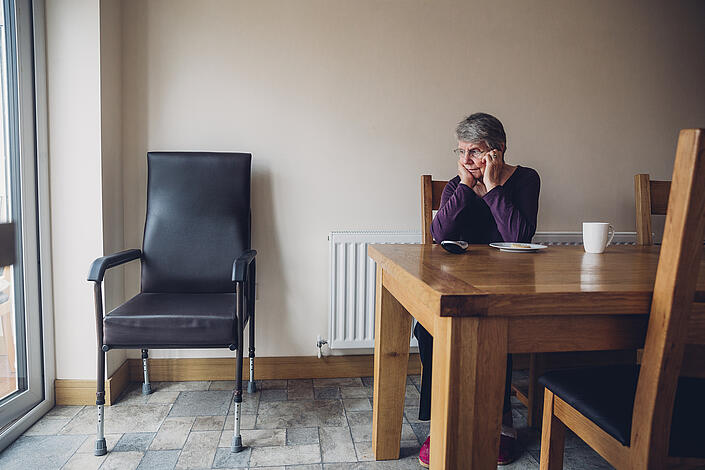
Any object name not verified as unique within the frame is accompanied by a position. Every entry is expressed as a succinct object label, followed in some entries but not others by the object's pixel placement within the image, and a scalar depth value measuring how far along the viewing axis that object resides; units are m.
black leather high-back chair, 2.09
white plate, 1.54
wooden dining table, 0.89
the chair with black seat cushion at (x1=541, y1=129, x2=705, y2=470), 0.83
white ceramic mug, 1.56
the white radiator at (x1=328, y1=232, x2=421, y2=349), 2.32
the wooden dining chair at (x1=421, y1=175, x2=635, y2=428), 1.93
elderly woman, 1.79
